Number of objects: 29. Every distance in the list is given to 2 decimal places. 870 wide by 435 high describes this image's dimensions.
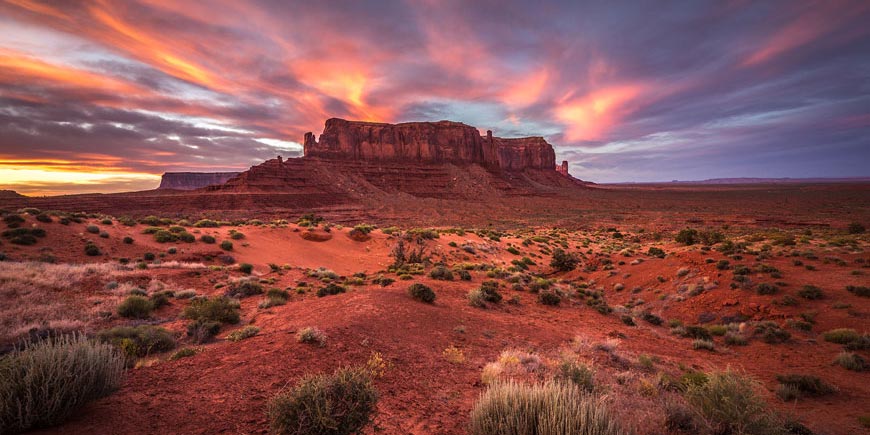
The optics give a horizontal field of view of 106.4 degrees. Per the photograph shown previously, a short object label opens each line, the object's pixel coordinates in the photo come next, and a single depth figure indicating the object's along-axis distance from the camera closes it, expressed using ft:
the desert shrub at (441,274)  52.31
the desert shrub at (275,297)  35.55
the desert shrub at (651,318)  43.48
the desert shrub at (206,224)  84.73
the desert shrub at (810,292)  41.28
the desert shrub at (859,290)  39.68
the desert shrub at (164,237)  64.54
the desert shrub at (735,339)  34.81
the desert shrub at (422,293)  37.83
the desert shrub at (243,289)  40.60
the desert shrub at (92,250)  53.01
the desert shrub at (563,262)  77.10
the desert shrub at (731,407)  14.01
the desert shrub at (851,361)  27.26
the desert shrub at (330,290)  39.88
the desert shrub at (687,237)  88.70
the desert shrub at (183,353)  20.08
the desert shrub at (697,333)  37.04
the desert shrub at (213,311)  28.53
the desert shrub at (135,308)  29.96
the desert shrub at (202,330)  25.11
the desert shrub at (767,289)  43.93
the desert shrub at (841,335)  31.65
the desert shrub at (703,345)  33.76
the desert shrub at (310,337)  22.24
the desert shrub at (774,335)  34.19
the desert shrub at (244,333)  23.94
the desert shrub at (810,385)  23.44
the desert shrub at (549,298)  45.70
